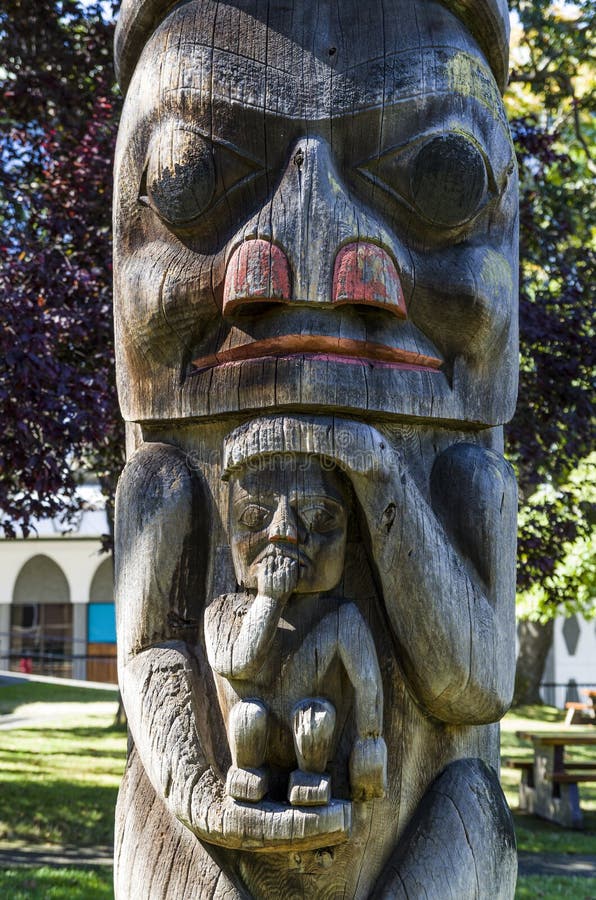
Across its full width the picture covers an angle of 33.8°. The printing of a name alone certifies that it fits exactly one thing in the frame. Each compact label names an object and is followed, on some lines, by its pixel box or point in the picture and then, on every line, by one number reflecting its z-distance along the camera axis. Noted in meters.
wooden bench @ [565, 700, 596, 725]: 15.54
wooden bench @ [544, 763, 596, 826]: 8.92
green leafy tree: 6.78
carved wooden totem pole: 2.37
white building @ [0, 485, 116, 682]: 24.64
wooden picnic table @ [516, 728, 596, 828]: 8.94
